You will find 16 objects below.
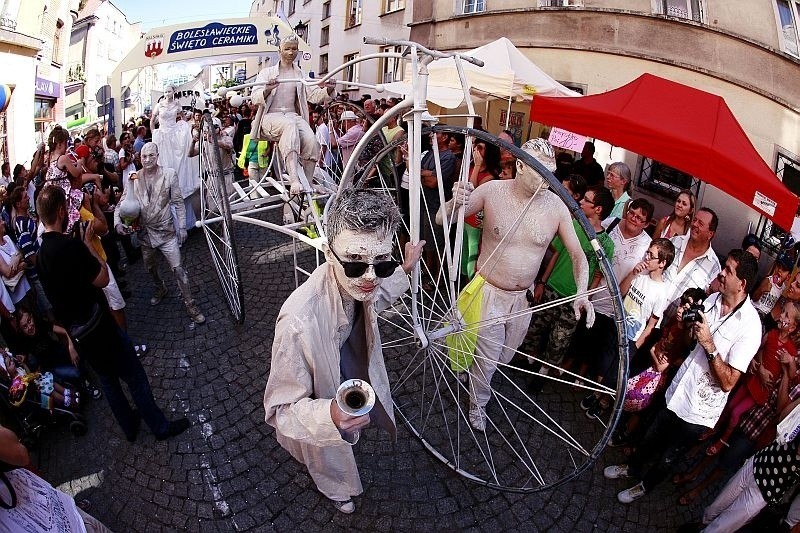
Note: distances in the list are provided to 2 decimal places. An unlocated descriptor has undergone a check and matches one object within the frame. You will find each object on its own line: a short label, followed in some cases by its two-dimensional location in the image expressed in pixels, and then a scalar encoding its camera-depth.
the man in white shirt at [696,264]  3.57
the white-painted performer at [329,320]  1.93
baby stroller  3.12
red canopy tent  3.69
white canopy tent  6.70
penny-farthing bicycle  2.39
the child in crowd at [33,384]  3.13
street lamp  10.18
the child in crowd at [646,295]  3.33
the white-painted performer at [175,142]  6.86
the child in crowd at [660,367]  3.20
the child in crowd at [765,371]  2.88
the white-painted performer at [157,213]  4.63
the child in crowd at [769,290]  3.81
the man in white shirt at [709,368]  2.69
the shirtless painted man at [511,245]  2.79
